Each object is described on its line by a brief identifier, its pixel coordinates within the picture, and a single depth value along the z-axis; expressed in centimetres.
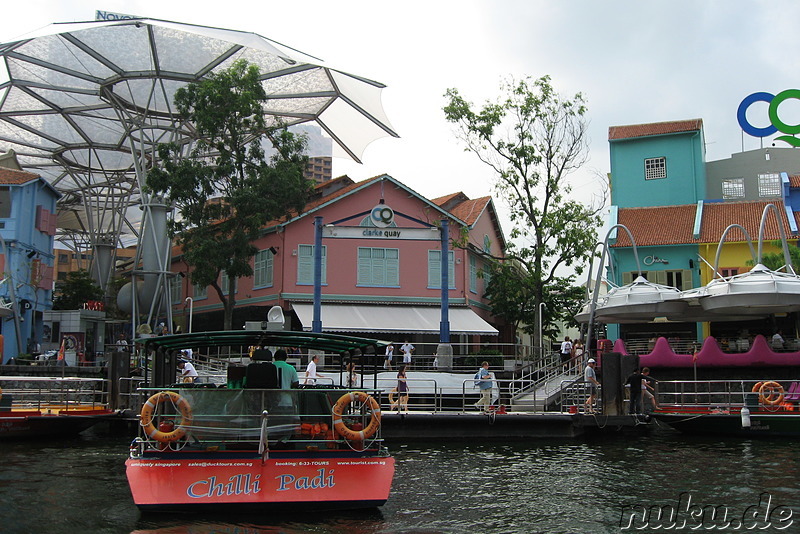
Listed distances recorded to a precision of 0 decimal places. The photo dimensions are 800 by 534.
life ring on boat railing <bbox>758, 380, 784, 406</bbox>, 2486
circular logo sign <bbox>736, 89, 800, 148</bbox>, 4506
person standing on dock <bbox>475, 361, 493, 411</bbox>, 2558
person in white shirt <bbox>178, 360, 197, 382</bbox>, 2510
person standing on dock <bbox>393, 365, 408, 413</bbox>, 2581
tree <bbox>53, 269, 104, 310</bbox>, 5322
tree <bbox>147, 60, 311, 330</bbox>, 3731
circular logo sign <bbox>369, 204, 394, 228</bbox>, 3300
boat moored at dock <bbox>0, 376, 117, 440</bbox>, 2336
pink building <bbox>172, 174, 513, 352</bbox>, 4028
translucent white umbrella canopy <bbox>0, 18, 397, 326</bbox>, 3675
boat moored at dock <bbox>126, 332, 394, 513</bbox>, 1214
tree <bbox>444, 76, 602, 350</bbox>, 3750
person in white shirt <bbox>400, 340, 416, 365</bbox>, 3134
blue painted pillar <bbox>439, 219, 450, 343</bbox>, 3322
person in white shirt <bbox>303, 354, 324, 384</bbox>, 2570
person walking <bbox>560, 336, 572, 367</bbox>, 3321
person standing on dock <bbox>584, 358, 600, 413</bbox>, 2517
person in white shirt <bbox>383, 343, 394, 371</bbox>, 3177
